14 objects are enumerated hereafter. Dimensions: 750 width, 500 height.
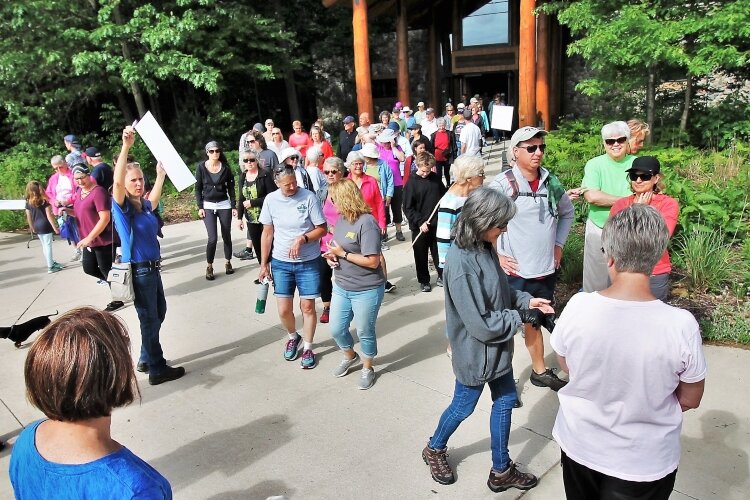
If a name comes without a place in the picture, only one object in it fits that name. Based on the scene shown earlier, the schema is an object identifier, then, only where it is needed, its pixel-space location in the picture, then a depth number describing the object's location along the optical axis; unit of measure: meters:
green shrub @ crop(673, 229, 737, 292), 5.21
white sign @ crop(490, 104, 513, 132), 11.20
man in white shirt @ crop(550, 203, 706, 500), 1.80
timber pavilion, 15.09
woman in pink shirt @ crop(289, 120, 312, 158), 10.32
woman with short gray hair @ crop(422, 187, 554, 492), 2.69
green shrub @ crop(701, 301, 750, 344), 4.53
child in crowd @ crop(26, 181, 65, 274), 7.81
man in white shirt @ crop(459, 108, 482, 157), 10.47
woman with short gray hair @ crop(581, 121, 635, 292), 3.84
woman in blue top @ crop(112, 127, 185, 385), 4.12
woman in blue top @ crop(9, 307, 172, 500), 1.44
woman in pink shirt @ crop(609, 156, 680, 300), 3.37
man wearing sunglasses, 3.64
